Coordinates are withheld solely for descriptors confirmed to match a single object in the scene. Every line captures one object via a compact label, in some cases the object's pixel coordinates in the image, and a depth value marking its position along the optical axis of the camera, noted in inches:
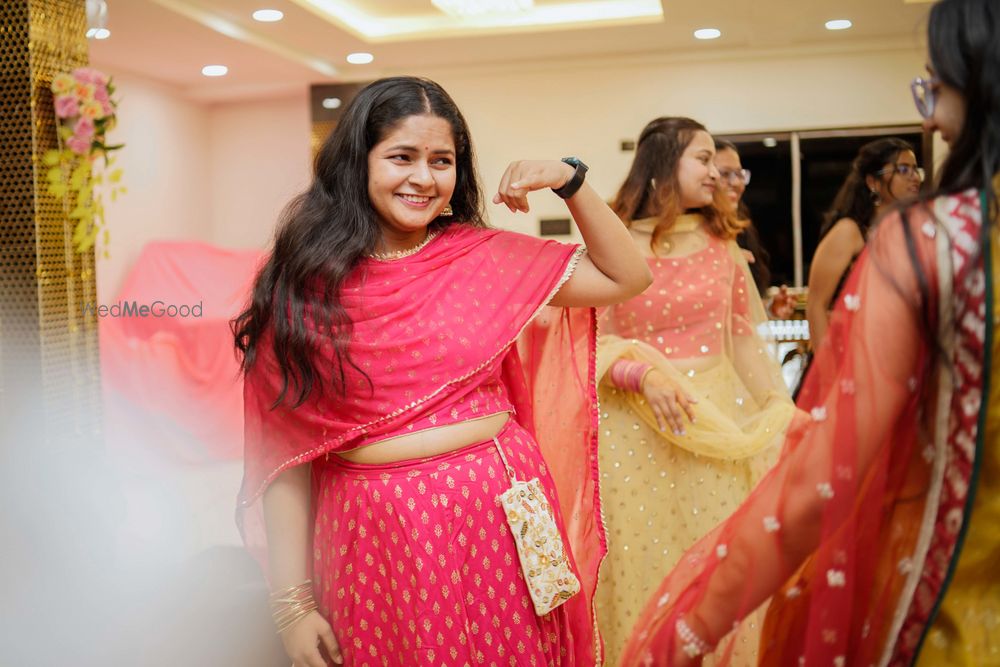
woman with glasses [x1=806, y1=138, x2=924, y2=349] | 122.5
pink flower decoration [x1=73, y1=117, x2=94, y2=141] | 137.1
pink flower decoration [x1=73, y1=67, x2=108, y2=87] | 138.1
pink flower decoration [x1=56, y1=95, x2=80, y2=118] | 135.3
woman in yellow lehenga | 100.5
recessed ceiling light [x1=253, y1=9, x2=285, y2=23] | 239.5
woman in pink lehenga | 60.9
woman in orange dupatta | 35.8
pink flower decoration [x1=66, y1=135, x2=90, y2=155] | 137.7
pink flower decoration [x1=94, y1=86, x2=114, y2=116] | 138.7
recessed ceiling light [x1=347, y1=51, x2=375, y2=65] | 298.8
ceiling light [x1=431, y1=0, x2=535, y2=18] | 251.9
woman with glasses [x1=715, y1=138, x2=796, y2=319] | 126.1
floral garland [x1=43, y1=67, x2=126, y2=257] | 136.0
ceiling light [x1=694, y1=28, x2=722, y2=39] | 273.6
